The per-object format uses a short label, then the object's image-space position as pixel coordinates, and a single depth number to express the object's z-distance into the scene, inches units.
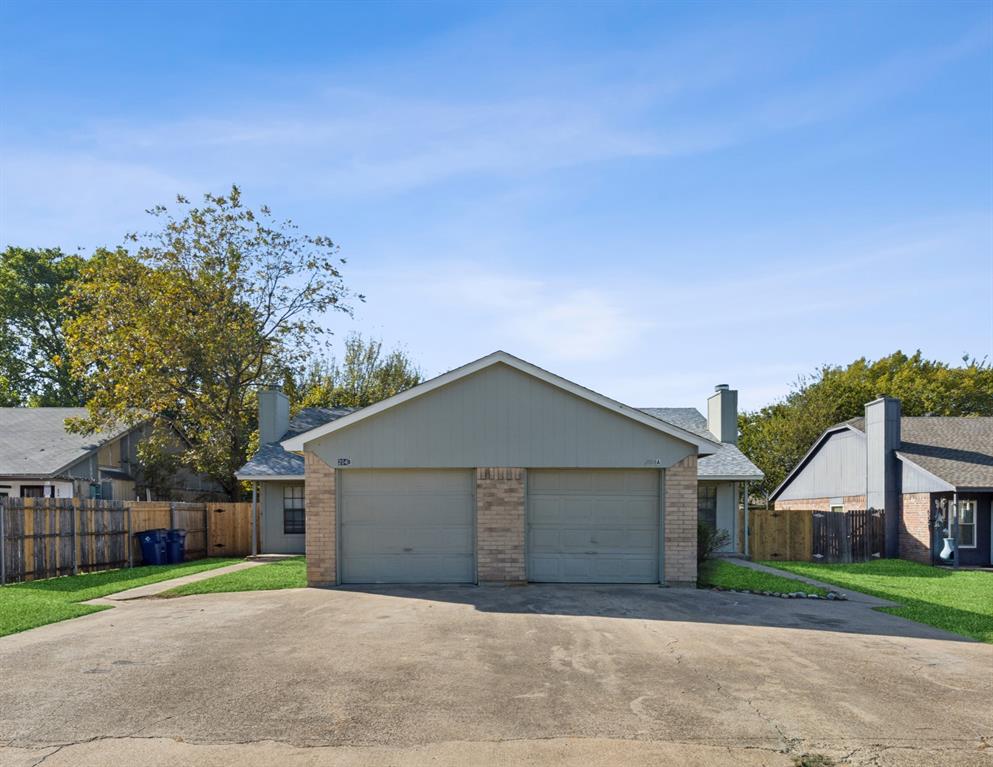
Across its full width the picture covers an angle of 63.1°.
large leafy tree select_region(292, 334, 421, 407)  1665.8
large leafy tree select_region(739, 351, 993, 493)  1523.1
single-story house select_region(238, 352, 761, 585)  623.2
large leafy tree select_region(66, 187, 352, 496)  1066.1
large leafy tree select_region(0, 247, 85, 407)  1788.9
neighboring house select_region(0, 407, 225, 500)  1003.3
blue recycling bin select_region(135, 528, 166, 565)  866.0
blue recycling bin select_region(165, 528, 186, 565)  896.9
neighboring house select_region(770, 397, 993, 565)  949.2
